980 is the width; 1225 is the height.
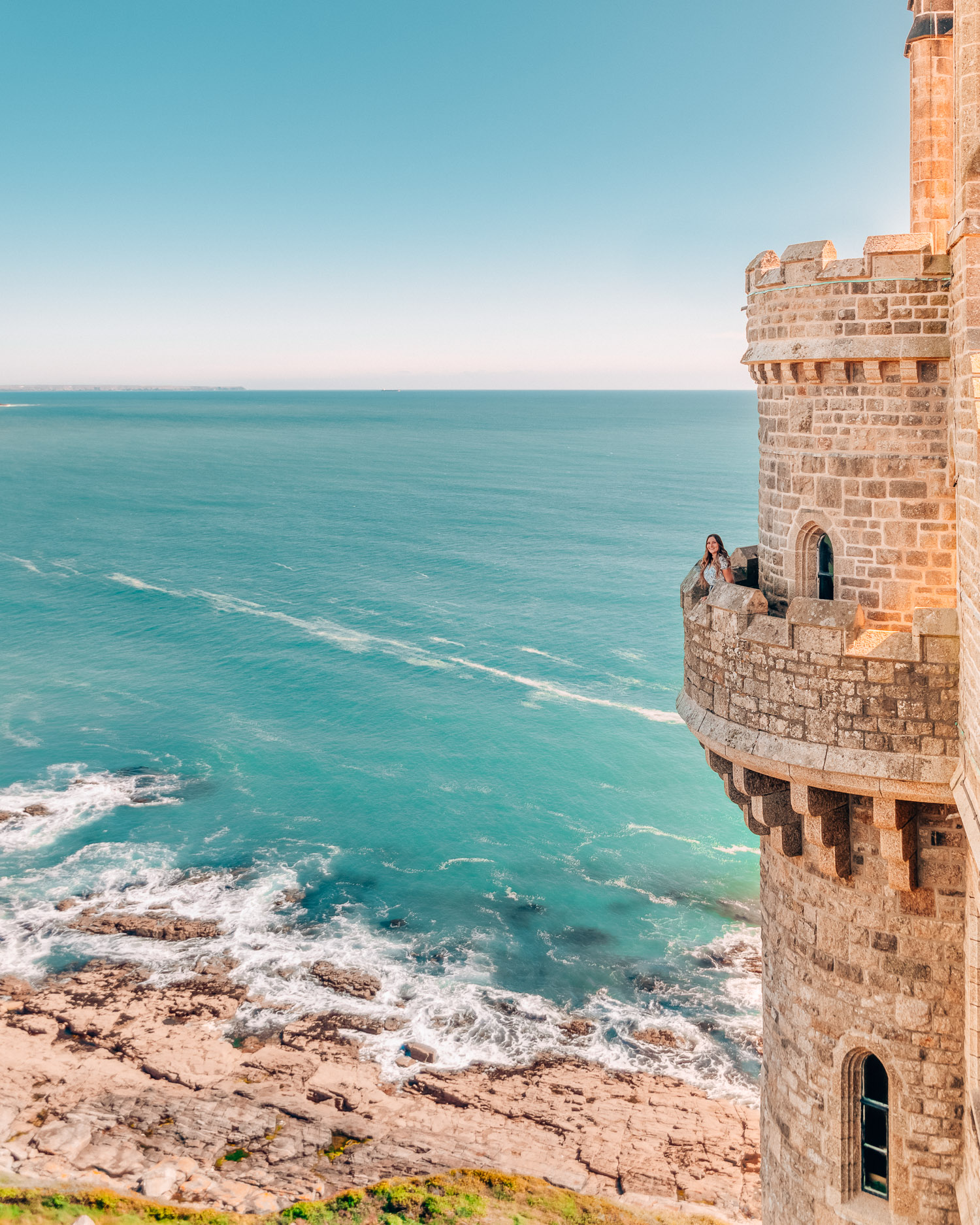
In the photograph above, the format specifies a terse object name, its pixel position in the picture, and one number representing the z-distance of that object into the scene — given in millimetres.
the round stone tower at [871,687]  9359
